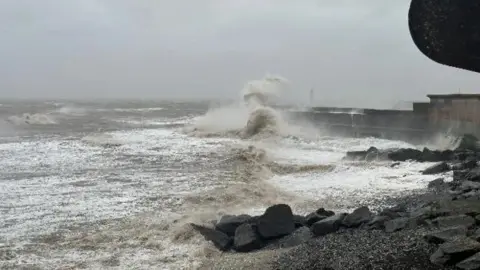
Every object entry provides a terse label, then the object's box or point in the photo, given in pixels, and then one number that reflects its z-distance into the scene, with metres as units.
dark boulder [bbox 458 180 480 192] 8.52
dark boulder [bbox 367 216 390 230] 6.28
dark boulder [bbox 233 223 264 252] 6.47
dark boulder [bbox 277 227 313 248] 6.33
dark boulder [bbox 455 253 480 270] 4.05
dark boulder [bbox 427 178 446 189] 10.24
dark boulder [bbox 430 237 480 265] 4.27
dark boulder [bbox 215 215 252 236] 7.19
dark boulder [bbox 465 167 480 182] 9.81
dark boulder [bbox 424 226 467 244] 4.84
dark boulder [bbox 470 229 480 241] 4.57
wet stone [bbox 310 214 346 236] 6.51
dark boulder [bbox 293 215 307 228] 7.09
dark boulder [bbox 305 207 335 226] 7.16
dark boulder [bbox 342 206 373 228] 6.55
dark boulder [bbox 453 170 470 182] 10.32
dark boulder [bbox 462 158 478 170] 12.21
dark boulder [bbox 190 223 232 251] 6.66
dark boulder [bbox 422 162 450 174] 12.41
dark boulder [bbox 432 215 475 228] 5.23
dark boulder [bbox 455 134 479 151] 16.57
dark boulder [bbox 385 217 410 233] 5.95
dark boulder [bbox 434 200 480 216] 5.84
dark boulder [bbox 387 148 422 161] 15.02
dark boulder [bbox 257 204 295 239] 6.71
